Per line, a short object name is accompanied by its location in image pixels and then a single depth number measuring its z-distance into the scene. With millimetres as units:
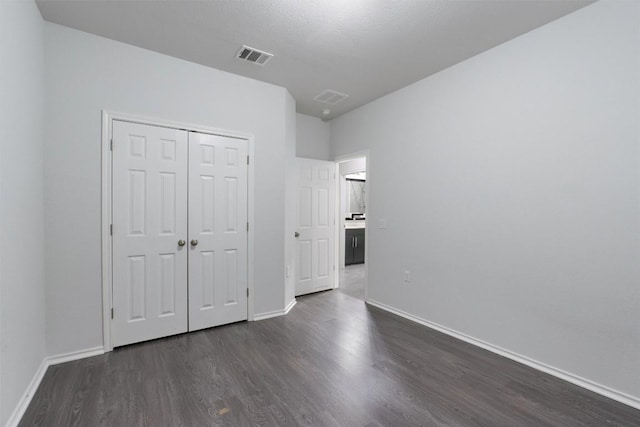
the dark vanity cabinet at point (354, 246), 6609
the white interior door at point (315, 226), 4336
